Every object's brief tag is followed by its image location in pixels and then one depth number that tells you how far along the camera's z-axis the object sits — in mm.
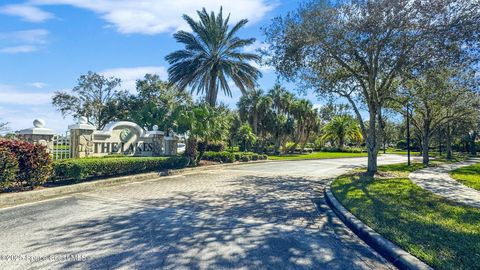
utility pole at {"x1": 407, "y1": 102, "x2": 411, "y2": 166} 21000
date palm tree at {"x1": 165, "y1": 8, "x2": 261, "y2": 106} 23188
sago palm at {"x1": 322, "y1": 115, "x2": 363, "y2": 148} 57531
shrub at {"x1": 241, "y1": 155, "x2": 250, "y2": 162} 24466
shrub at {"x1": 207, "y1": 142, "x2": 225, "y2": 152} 24478
